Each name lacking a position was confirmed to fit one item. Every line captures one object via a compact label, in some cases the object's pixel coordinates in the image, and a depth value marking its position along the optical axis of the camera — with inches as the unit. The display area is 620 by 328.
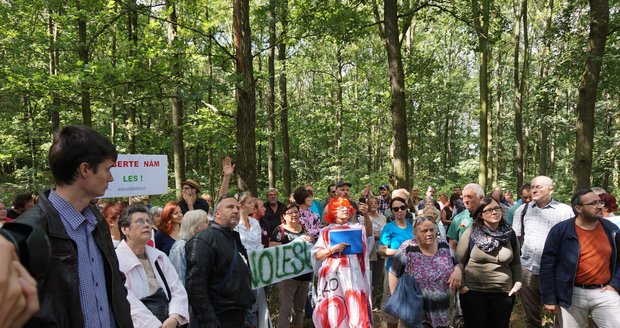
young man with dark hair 71.2
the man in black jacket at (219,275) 137.1
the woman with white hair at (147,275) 123.6
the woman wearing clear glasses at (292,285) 226.5
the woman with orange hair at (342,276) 189.5
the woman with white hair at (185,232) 160.7
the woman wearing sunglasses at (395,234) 212.5
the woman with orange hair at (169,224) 199.2
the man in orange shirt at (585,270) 166.9
